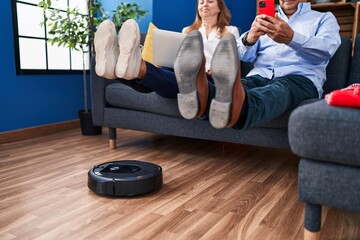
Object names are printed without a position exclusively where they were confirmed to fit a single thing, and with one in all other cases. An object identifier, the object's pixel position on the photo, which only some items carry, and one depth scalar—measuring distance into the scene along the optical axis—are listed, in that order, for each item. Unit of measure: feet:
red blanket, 2.79
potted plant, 7.72
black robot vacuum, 4.32
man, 3.12
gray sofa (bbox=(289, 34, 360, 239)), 2.63
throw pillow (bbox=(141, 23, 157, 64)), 6.98
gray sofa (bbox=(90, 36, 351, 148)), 5.32
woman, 3.79
